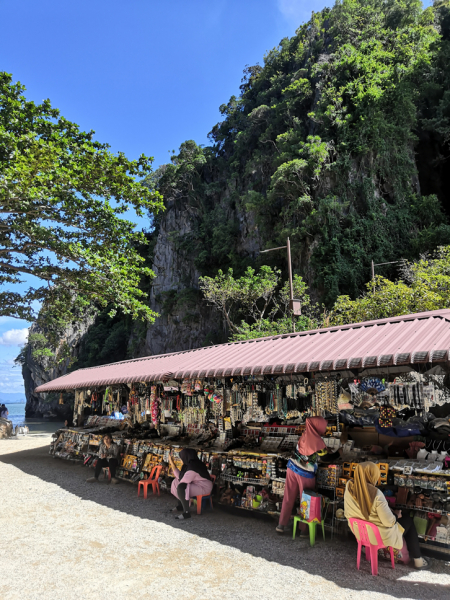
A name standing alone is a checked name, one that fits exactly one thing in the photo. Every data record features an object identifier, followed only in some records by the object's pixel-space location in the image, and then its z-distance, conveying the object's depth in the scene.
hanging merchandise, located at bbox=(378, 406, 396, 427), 7.07
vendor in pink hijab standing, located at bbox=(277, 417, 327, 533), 5.75
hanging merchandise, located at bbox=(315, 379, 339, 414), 6.66
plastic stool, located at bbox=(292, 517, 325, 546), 5.40
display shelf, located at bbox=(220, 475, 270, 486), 6.66
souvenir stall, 5.11
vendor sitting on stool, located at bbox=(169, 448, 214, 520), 6.80
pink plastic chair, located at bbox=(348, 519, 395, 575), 4.50
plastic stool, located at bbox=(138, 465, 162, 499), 8.36
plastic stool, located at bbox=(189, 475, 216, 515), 6.98
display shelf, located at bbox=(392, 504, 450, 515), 4.83
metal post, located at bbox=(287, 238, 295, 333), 15.95
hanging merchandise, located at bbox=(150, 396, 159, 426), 10.02
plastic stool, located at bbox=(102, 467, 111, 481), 9.82
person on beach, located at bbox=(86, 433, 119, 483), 9.77
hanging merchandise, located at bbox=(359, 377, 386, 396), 7.35
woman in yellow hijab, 4.50
